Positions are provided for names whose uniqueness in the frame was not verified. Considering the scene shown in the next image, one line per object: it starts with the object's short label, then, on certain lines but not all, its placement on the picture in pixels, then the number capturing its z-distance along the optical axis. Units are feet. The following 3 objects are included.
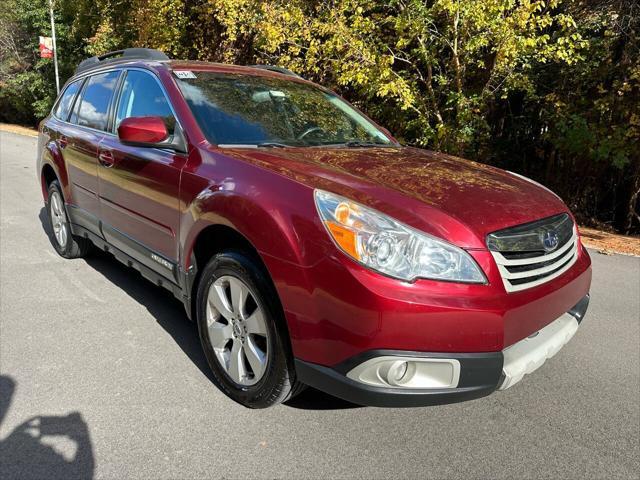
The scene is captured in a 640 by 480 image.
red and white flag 70.59
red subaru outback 7.16
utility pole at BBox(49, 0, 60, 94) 71.13
